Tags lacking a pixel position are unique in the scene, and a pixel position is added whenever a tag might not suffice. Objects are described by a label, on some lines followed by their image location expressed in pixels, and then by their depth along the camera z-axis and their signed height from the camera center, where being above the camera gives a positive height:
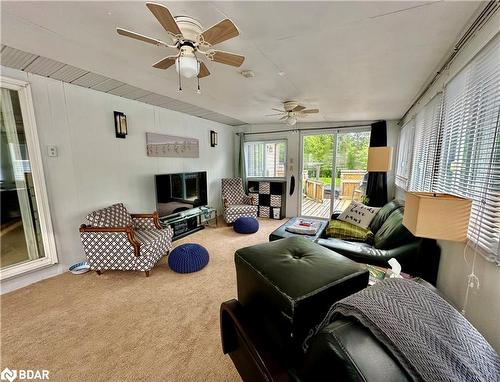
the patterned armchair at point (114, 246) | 2.46 -1.00
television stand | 3.65 -1.16
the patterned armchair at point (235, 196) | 4.73 -0.84
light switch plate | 2.49 +0.15
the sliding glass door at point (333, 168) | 4.66 -0.18
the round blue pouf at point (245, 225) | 4.09 -1.25
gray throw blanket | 0.49 -0.47
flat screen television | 3.58 -0.56
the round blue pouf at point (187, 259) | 2.62 -1.24
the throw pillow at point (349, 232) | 2.66 -0.95
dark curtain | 4.29 -0.39
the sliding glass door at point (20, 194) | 2.28 -0.34
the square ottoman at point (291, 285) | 0.84 -0.55
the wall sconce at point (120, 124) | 3.10 +0.57
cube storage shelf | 5.24 -0.90
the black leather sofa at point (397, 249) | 1.65 -0.84
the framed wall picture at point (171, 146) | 3.62 +0.30
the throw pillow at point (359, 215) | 3.01 -0.82
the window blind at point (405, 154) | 3.16 +0.09
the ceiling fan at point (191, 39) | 1.21 +0.78
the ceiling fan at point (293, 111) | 3.09 +0.77
